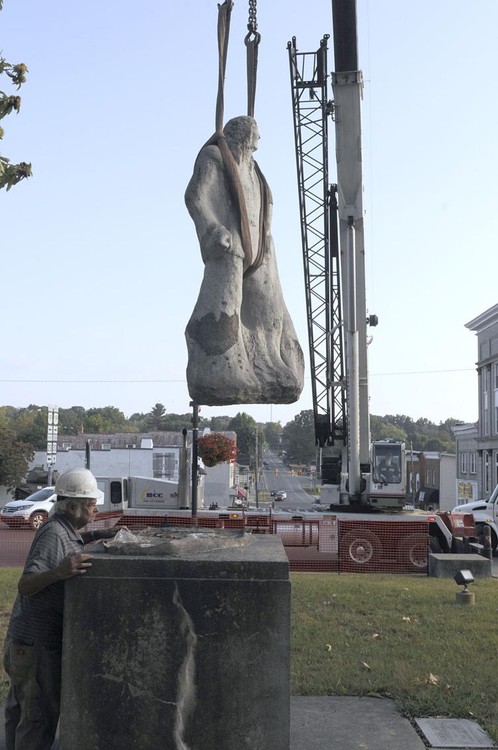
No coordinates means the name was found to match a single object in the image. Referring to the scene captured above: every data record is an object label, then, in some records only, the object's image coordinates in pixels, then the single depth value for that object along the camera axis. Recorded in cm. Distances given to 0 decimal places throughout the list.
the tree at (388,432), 9799
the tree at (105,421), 8456
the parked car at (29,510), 2323
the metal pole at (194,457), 1109
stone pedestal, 411
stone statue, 620
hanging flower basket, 1246
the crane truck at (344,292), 1352
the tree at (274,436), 11355
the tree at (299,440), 10712
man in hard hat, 419
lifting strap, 643
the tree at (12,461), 4188
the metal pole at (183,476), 1350
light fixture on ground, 957
